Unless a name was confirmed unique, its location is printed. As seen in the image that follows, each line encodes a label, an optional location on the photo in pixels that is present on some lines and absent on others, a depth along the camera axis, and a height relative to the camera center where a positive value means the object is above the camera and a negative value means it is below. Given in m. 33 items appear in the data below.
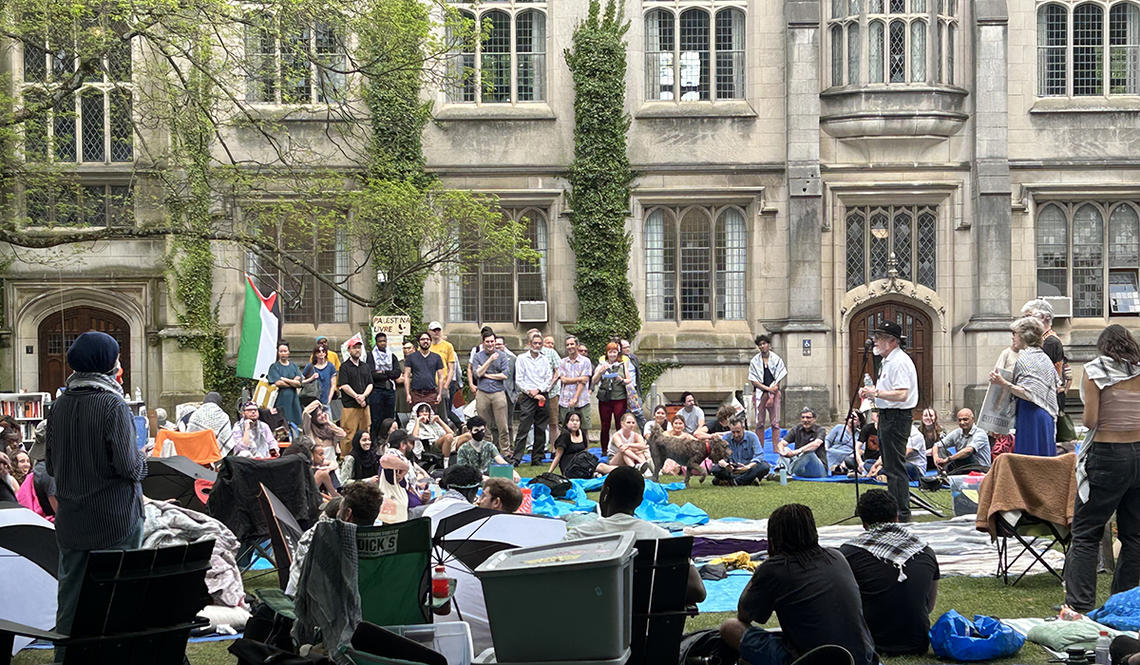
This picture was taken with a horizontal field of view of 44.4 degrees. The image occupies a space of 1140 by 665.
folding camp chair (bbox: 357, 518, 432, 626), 6.91 -1.34
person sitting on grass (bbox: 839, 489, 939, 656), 7.55 -1.51
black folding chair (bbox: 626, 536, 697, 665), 6.24 -1.34
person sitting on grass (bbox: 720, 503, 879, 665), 6.39 -1.40
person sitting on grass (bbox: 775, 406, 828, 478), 18.17 -2.03
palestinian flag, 20.58 -0.38
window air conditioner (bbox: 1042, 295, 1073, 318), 24.45 -0.16
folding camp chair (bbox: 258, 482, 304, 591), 8.36 -1.39
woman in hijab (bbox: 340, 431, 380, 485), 14.70 -1.67
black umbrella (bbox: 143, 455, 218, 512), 11.59 -1.47
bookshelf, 20.91 -1.50
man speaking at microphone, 12.07 -0.90
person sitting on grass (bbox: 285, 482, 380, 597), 7.10 -1.02
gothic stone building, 24.22 +1.95
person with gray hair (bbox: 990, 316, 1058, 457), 11.19 -0.76
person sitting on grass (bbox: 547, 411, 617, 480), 17.42 -1.94
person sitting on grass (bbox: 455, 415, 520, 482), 16.22 -1.75
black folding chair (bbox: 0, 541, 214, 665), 5.99 -1.32
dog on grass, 17.23 -1.87
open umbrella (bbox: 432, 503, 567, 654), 8.40 -1.45
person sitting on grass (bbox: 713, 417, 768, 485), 16.95 -2.02
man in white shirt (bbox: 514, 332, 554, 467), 20.27 -1.31
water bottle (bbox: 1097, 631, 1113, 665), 6.79 -1.74
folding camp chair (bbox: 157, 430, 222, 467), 15.56 -1.54
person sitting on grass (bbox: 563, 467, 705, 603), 7.02 -1.11
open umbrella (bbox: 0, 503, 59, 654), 7.68 -1.47
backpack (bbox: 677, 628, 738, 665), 6.98 -1.76
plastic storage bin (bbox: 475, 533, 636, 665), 5.50 -1.21
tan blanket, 9.70 -1.33
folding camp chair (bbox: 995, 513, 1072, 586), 9.72 -1.67
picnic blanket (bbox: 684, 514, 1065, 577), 10.84 -2.10
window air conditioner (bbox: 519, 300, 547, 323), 24.62 -0.15
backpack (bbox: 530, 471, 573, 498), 15.53 -2.04
